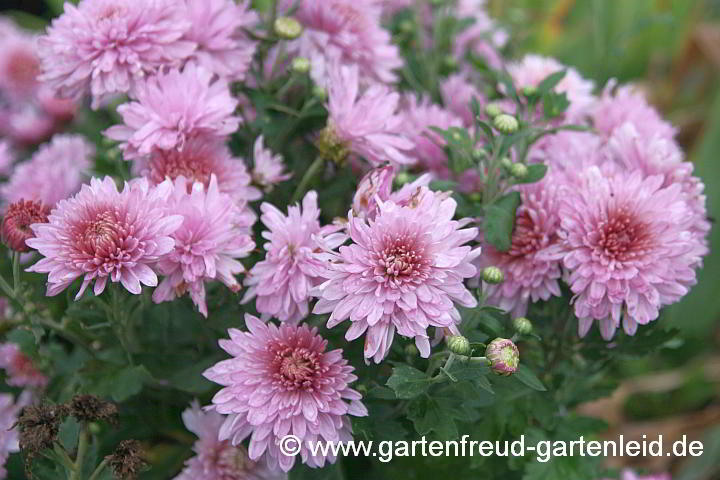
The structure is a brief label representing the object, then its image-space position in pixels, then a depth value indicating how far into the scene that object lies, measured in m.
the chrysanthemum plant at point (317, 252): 0.65
